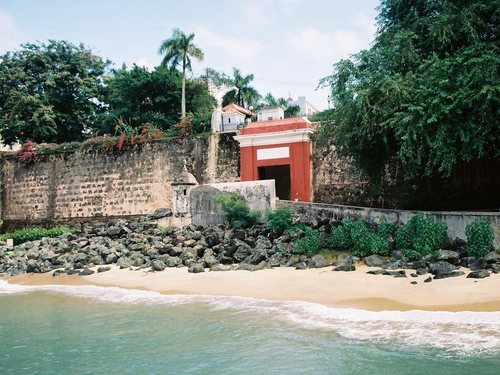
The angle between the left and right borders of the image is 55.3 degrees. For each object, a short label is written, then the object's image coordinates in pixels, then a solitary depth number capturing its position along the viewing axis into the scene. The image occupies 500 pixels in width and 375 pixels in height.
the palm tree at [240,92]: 37.22
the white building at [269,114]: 25.92
